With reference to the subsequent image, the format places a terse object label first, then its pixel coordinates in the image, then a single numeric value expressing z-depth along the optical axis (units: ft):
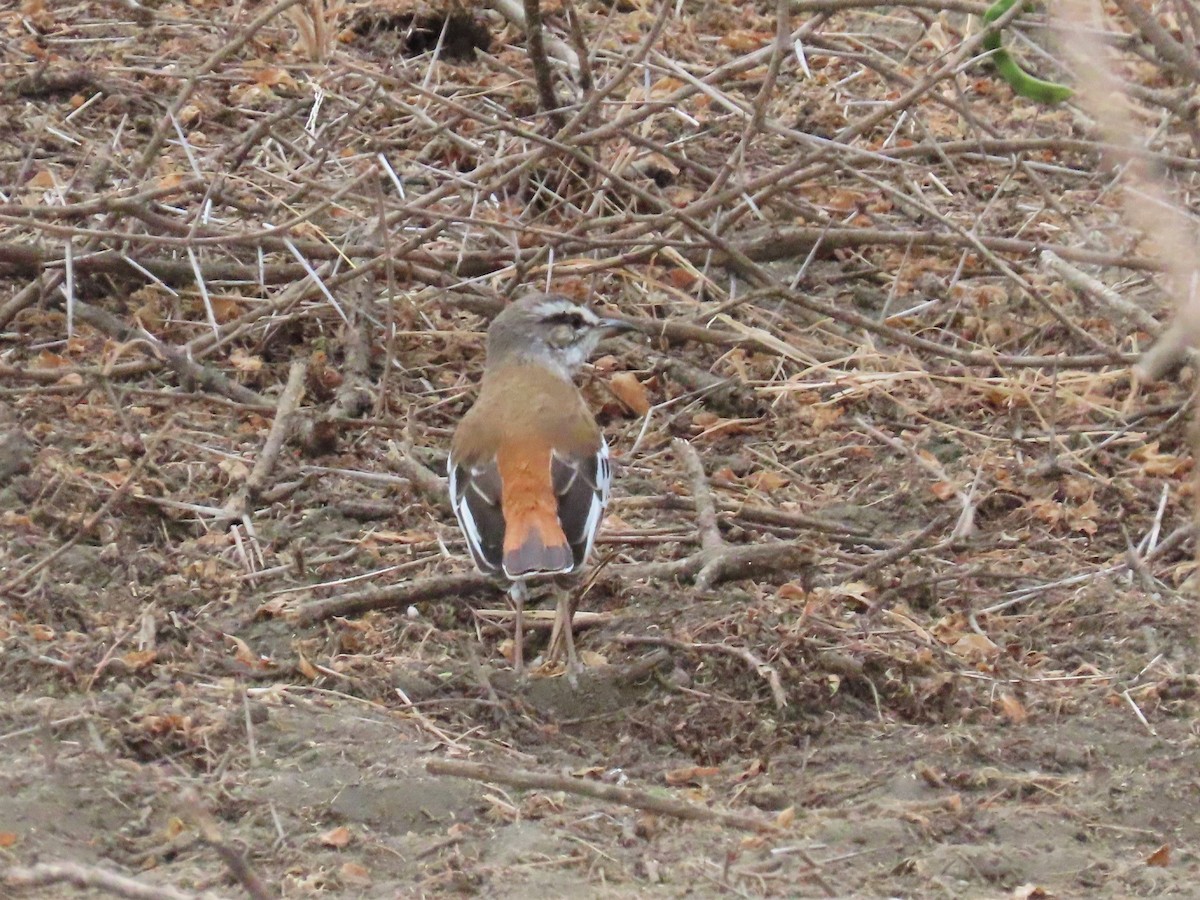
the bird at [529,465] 34.65
